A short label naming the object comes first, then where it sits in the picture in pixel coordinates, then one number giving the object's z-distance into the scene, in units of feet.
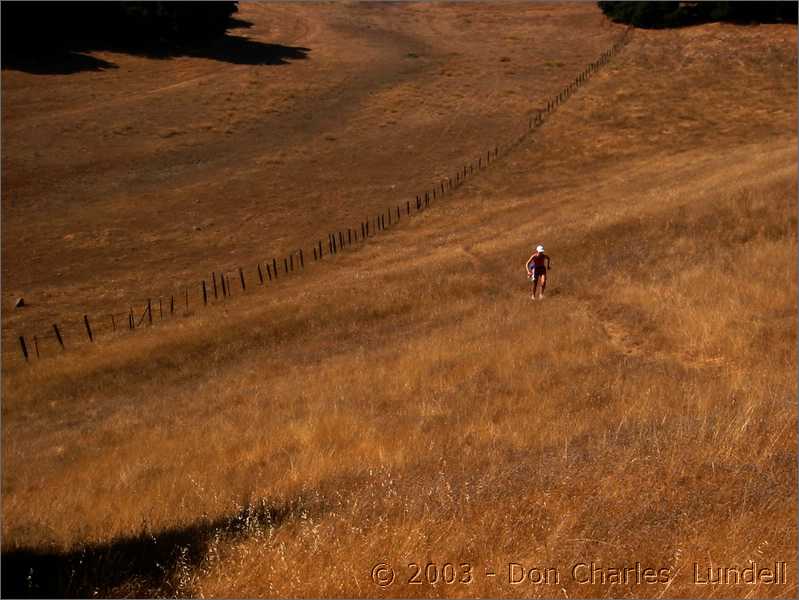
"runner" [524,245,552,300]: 68.13
